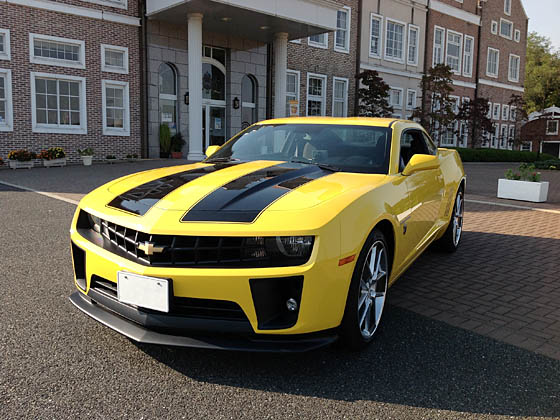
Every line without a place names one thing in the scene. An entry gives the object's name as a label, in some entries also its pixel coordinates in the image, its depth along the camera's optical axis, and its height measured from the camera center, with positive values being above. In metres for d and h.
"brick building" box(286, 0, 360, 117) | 25.80 +3.74
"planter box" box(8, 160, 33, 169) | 16.69 -0.95
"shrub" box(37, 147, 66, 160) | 17.47 -0.63
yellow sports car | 2.69 -0.64
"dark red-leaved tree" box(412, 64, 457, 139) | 29.41 +2.70
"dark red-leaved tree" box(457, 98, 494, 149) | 34.03 +2.07
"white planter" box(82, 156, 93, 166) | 18.55 -0.84
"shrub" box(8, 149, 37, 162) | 16.66 -0.65
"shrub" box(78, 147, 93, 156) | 18.56 -0.56
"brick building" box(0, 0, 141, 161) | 17.33 +2.14
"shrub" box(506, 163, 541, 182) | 11.81 -0.64
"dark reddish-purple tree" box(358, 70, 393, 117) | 27.38 +2.64
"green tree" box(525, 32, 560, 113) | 65.19 +8.03
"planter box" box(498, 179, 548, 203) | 11.62 -0.99
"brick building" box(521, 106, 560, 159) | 35.62 +1.14
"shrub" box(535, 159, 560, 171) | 28.78 -1.00
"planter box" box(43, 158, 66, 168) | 17.47 -0.90
